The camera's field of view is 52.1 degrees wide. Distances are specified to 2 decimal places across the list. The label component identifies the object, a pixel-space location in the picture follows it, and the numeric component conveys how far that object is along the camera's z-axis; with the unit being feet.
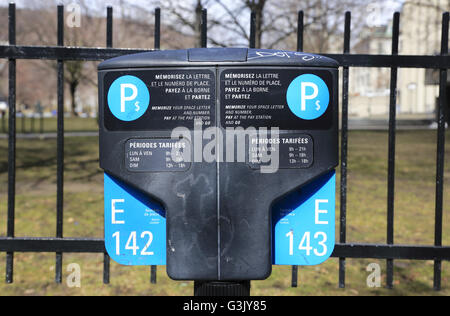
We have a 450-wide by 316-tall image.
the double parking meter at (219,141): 5.50
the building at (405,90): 124.65
